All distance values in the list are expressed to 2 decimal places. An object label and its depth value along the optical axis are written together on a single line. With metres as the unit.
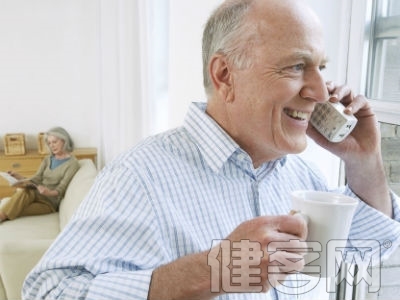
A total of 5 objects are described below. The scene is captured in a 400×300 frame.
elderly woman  3.40
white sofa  1.72
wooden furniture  4.09
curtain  2.85
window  1.33
